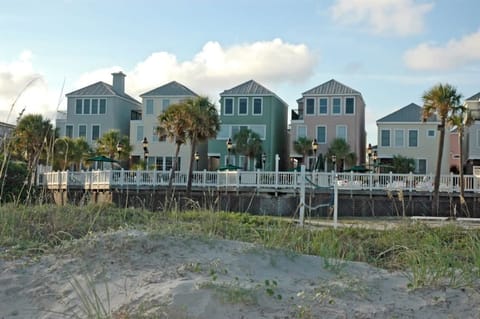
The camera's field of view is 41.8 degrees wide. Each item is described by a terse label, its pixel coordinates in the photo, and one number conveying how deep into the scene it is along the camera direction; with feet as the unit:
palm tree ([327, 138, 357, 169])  151.59
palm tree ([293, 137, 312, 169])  154.51
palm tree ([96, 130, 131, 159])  154.10
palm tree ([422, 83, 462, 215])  102.78
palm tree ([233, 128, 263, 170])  153.99
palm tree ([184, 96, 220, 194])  118.32
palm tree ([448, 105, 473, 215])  104.12
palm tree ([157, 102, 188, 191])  118.42
